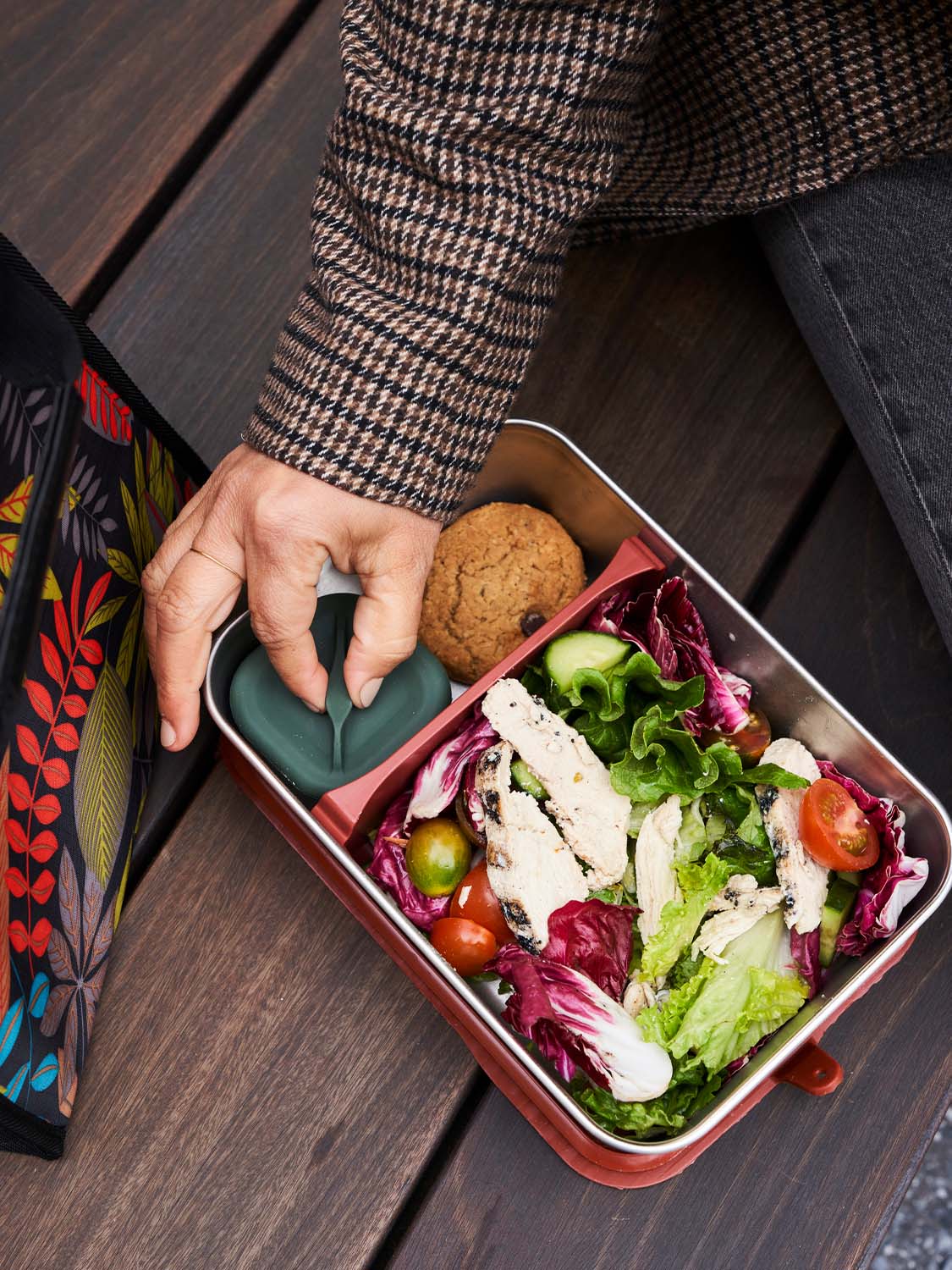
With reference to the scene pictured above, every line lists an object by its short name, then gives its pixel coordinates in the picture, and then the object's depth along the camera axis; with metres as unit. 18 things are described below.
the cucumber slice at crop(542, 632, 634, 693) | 0.73
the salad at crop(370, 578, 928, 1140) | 0.66
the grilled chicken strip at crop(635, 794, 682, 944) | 0.68
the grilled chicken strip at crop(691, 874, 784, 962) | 0.67
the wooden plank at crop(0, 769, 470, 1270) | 0.75
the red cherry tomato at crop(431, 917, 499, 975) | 0.69
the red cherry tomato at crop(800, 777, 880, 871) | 0.67
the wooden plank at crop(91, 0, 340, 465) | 0.90
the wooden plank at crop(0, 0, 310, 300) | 0.92
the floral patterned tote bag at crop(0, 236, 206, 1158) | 0.52
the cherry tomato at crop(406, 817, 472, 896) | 0.71
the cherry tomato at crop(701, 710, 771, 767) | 0.74
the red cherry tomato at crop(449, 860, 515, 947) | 0.70
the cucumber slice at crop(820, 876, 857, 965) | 0.71
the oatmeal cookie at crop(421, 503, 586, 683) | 0.78
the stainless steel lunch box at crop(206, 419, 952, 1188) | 0.64
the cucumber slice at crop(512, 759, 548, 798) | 0.71
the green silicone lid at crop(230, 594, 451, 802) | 0.72
